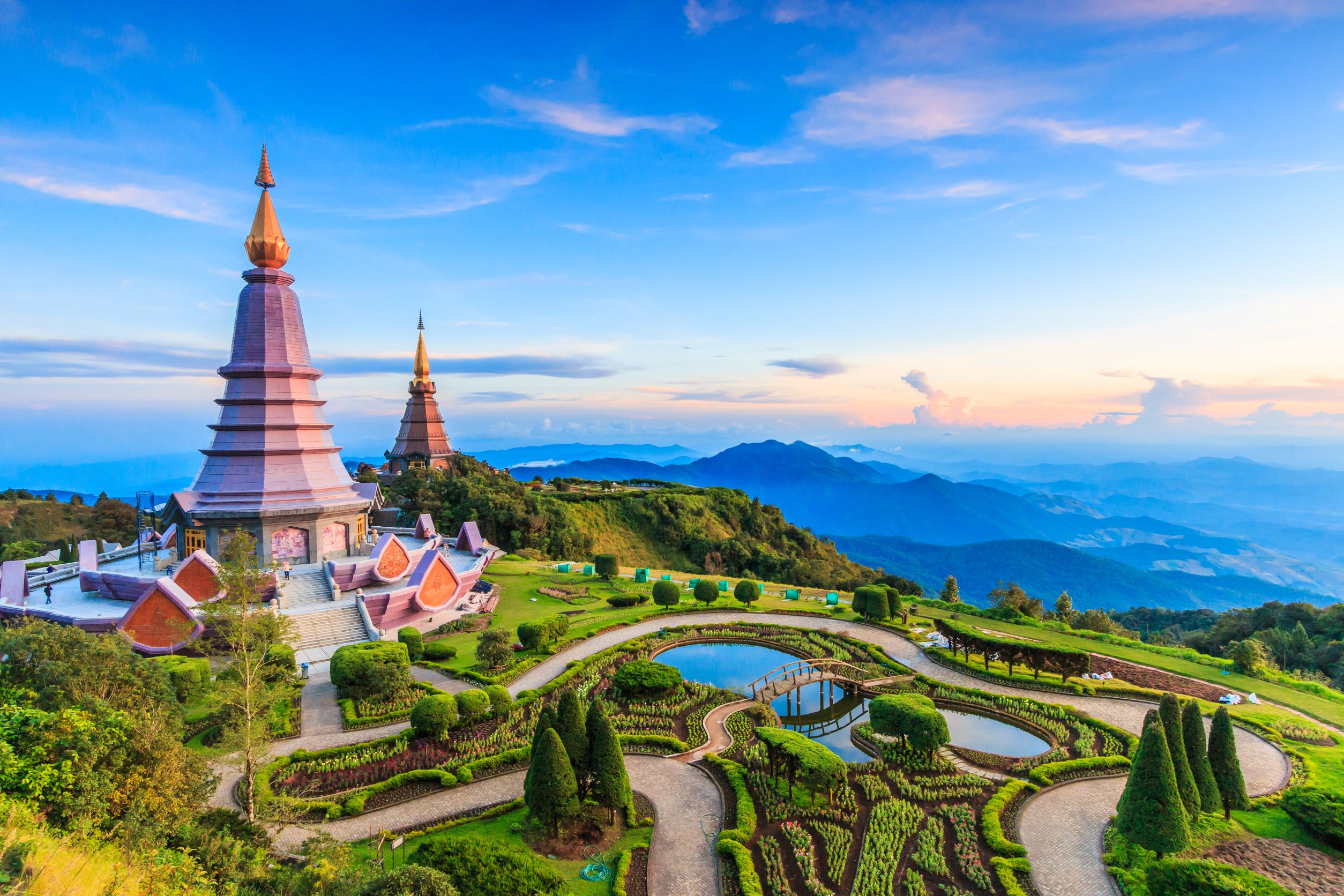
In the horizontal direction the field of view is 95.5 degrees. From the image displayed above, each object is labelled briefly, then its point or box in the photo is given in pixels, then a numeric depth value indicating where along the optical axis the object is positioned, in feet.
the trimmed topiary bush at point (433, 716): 60.90
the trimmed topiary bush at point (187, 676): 65.10
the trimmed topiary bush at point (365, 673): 69.97
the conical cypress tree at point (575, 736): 47.65
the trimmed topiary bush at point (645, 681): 73.67
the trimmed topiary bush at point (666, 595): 112.57
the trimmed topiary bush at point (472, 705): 64.13
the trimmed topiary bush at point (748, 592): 114.42
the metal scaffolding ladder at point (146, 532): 99.19
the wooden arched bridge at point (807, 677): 75.77
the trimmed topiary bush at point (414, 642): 84.58
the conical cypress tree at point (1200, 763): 47.91
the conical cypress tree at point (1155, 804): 42.91
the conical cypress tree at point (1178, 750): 45.57
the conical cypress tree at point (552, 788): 45.03
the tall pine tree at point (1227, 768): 49.49
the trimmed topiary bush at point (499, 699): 66.80
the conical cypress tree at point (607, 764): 47.26
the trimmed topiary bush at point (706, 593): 114.21
